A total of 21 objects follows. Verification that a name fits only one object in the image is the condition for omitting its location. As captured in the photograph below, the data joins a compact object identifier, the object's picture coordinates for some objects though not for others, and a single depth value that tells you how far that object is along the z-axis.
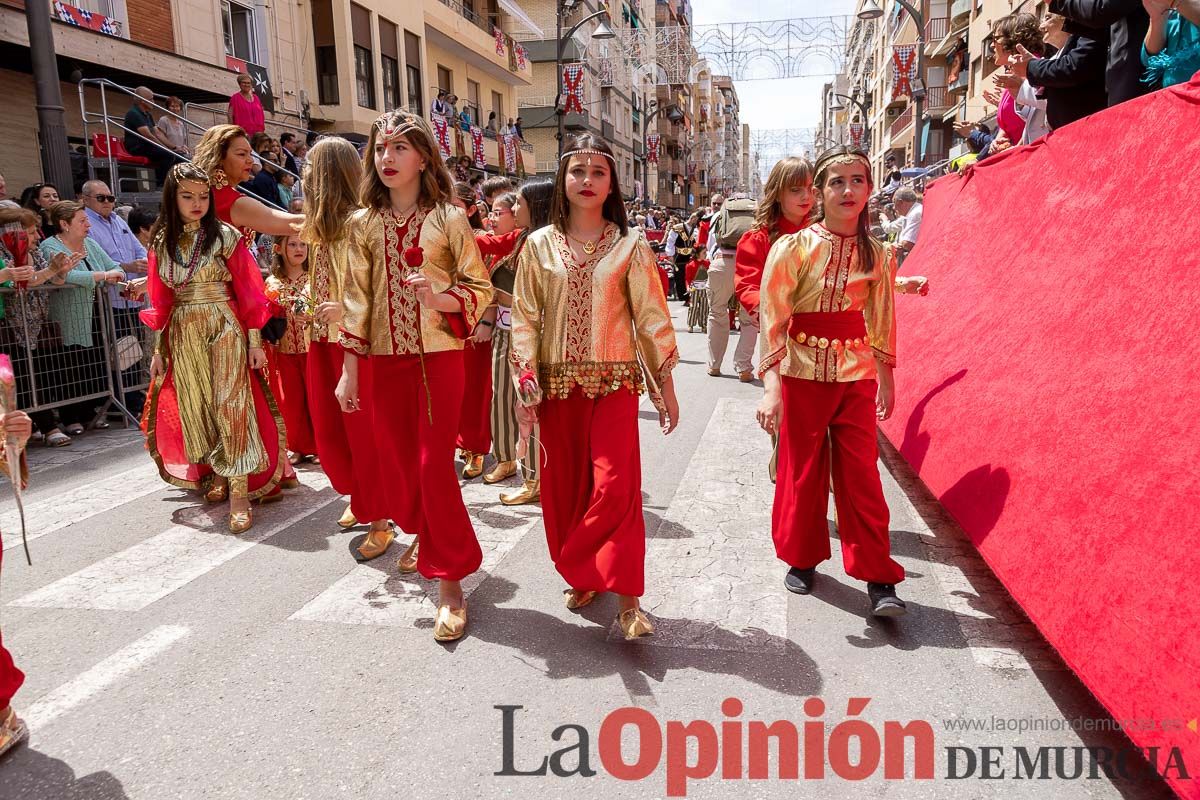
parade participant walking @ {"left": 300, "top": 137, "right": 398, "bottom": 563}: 4.16
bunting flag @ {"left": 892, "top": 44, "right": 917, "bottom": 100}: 32.09
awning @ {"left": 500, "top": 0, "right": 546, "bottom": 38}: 28.86
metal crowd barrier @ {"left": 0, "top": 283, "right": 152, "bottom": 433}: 6.85
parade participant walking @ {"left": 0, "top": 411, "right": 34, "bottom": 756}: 2.39
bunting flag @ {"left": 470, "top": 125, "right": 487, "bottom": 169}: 25.56
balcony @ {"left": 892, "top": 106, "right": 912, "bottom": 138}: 46.01
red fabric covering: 2.29
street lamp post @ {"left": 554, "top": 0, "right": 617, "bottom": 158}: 19.09
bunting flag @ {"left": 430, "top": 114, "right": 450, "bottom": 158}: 21.45
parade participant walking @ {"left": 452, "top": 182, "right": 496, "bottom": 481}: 5.45
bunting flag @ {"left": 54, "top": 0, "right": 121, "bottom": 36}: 11.70
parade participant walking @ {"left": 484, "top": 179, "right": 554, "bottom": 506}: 4.73
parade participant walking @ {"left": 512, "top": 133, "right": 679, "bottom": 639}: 3.24
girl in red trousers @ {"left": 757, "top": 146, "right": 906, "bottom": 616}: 3.49
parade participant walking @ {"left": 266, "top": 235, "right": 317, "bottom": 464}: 5.48
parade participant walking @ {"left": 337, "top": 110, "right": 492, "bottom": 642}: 3.46
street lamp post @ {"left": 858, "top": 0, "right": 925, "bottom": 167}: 17.97
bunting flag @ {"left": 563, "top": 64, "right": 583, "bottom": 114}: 25.62
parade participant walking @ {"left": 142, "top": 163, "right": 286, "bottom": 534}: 4.70
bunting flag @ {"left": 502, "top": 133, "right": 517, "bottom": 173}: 27.94
